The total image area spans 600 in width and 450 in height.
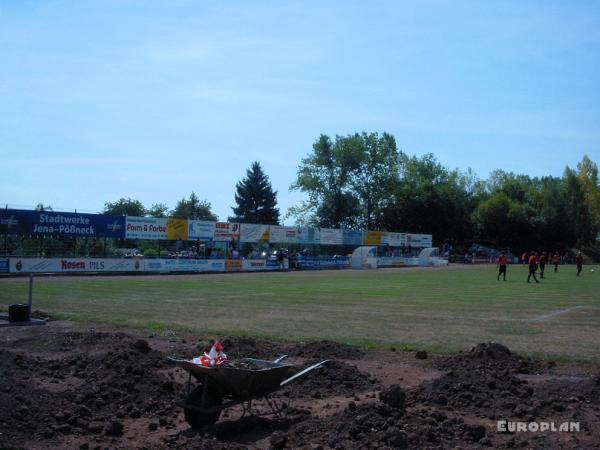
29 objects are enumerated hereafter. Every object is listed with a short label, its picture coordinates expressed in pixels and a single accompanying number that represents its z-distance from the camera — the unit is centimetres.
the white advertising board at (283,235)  6538
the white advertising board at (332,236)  7362
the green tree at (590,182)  11425
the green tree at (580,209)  11544
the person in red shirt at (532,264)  3975
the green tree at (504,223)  11056
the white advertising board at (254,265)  5722
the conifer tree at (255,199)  10331
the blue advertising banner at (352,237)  7721
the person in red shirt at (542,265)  4638
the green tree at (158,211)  10869
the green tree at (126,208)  10400
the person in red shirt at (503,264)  4357
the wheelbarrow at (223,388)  785
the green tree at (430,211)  11144
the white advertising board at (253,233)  6150
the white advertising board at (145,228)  4979
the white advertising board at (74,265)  4153
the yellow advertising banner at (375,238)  8100
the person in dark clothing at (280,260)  6150
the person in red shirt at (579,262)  5172
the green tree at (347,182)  11144
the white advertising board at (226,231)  5806
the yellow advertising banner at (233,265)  5544
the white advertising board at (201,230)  5550
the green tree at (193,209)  10906
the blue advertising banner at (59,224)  4244
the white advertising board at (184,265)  4944
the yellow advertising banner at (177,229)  5366
